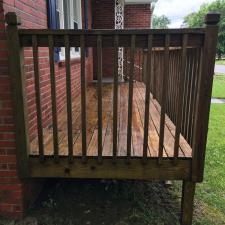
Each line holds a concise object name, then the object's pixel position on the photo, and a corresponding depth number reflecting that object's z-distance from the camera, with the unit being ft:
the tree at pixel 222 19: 171.12
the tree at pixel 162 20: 381.50
